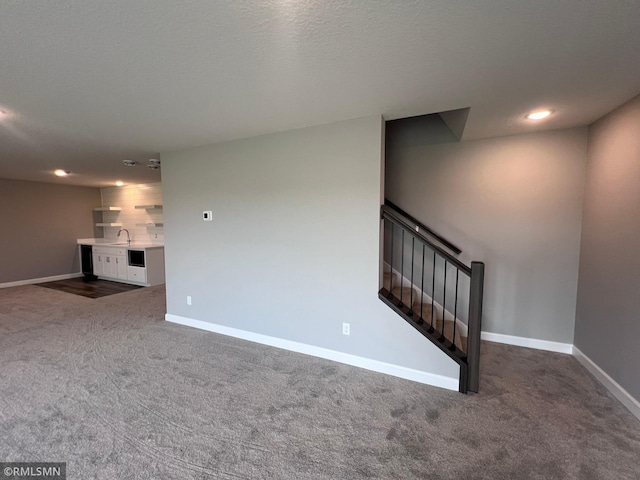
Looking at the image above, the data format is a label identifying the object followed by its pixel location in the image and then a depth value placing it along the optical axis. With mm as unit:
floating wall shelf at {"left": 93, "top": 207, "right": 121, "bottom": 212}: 7160
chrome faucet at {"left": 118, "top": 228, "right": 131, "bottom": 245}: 7038
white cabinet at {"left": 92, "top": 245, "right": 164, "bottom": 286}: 5945
